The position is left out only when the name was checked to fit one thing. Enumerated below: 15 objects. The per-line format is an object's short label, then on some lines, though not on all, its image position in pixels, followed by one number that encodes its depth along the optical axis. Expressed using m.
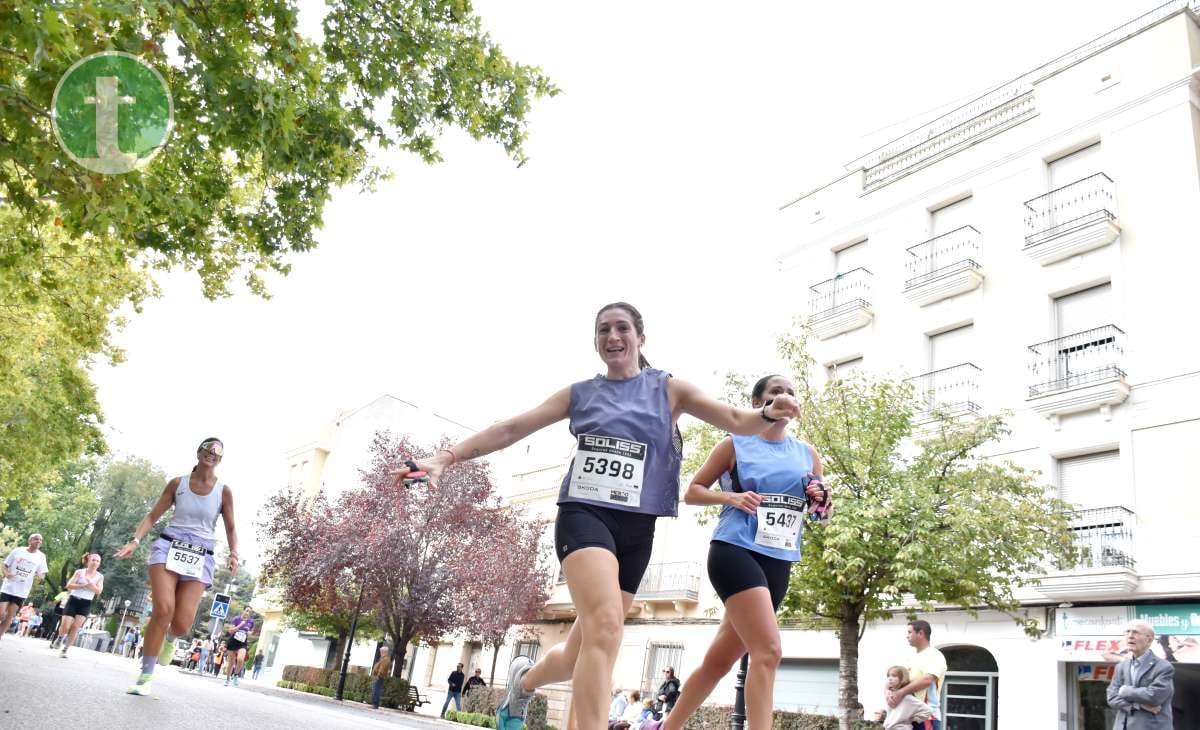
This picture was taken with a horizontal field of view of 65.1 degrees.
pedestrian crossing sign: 28.84
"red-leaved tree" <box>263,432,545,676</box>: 28.19
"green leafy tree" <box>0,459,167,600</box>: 65.19
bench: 28.17
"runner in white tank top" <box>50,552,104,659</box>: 14.23
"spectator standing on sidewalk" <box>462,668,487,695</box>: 28.92
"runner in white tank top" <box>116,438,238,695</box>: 6.97
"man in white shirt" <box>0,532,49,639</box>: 12.04
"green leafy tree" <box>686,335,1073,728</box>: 16.38
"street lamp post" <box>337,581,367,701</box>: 28.66
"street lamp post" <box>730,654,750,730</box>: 11.48
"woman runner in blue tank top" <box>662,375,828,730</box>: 4.63
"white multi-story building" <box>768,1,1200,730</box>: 18.80
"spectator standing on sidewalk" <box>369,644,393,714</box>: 25.81
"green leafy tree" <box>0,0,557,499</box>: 6.72
